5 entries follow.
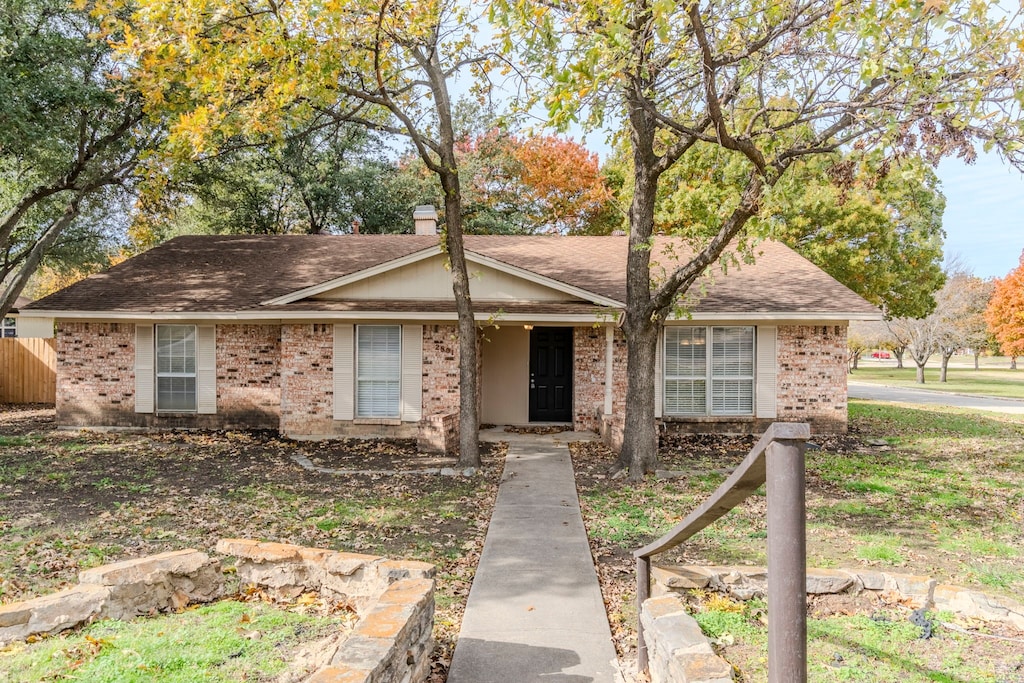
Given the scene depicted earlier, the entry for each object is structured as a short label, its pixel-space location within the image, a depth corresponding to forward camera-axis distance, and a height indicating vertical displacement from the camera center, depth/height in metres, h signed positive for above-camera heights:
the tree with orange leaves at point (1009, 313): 33.06 +1.43
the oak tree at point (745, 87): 6.81 +3.03
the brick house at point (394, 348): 13.05 -0.25
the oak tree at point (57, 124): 12.31 +4.52
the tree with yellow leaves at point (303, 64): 8.82 +3.94
